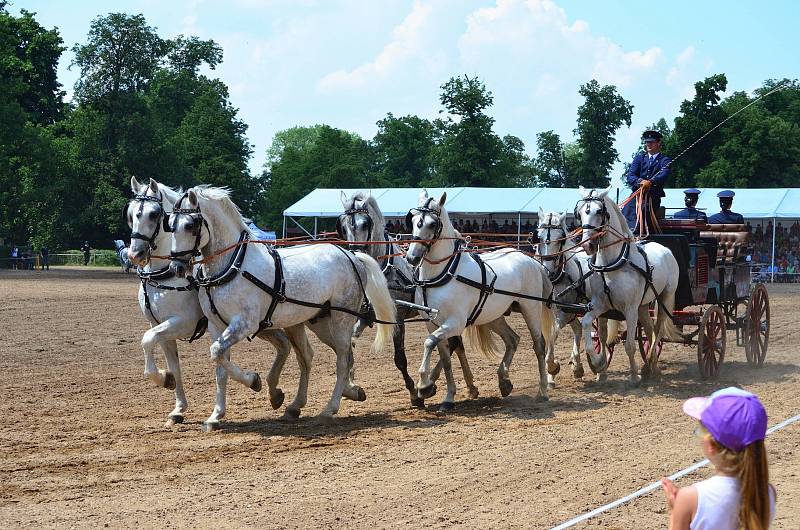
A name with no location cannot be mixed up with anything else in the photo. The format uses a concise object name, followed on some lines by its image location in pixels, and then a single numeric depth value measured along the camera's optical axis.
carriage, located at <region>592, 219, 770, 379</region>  13.32
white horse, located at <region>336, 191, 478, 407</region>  11.49
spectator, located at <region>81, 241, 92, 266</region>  53.84
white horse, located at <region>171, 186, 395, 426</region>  9.52
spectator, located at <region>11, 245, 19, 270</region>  48.06
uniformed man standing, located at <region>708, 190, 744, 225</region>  15.48
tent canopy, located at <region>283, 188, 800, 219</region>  37.03
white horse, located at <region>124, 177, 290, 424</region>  9.53
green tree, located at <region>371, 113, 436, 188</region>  90.38
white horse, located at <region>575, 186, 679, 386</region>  12.23
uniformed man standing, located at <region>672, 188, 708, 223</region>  14.92
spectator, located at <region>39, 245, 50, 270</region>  46.79
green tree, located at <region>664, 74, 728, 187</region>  57.72
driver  13.85
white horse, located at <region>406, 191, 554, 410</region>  10.59
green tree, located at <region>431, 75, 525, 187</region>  57.53
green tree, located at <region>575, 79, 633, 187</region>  65.38
